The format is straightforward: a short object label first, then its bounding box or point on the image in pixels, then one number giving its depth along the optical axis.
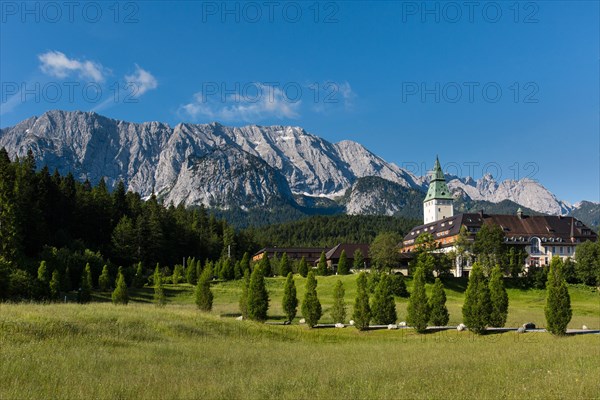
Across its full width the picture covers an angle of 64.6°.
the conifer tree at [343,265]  93.06
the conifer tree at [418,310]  38.22
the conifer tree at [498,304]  39.38
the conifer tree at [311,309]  41.56
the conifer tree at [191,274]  78.75
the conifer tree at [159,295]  53.78
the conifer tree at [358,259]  101.34
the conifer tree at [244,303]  44.75
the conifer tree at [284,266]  93.08
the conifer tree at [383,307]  43.34
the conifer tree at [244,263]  87.82
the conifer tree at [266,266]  86.31
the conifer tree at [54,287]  48.00
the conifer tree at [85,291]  48.53
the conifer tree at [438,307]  41.09
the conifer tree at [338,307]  43.91
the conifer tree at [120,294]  48.56
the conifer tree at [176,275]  80.94
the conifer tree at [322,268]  92.12
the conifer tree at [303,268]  91.25
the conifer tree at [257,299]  43.62
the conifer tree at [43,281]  46.97
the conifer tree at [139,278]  70.96
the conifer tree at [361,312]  40.66
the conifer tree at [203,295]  48.53
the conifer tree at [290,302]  45.38
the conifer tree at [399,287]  71.07
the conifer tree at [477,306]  37.59
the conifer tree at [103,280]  60.41
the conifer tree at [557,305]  34.59
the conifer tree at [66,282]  55.69
